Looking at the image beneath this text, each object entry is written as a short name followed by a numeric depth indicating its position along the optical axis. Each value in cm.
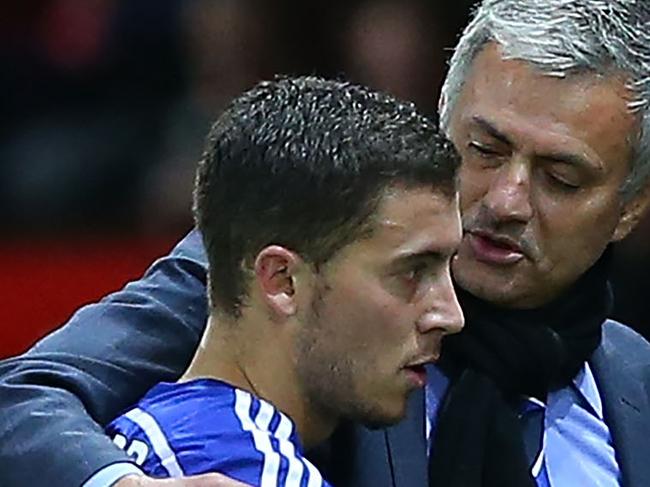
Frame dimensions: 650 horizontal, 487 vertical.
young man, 698
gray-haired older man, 723
